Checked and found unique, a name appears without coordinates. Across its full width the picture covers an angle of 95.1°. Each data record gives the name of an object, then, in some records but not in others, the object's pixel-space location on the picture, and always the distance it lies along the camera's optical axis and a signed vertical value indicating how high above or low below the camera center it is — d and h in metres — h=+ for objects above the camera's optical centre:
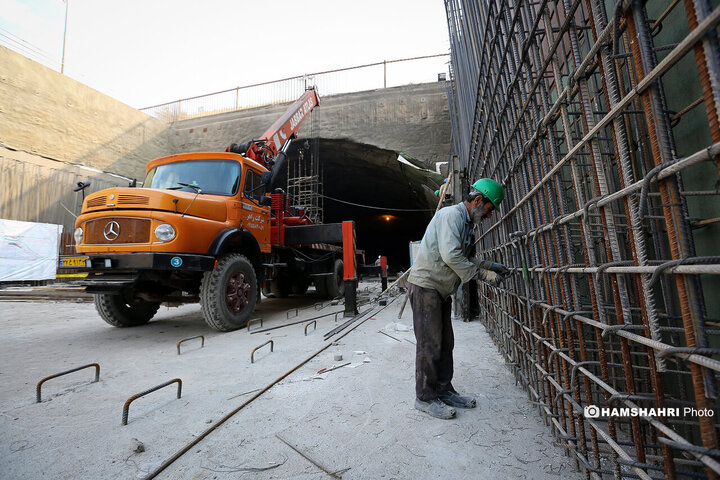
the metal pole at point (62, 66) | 12.64 +8.78
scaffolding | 13.84 +5.38
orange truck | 4.26 +0.74
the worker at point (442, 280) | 2.30 -0.07
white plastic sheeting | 11.43 +1.64
